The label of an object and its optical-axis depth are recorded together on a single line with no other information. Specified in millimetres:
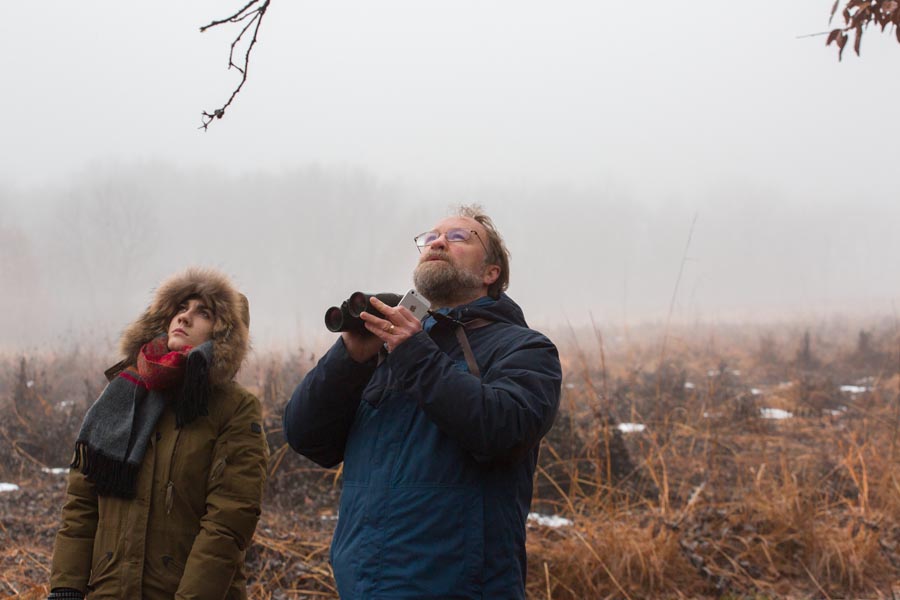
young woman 2225
